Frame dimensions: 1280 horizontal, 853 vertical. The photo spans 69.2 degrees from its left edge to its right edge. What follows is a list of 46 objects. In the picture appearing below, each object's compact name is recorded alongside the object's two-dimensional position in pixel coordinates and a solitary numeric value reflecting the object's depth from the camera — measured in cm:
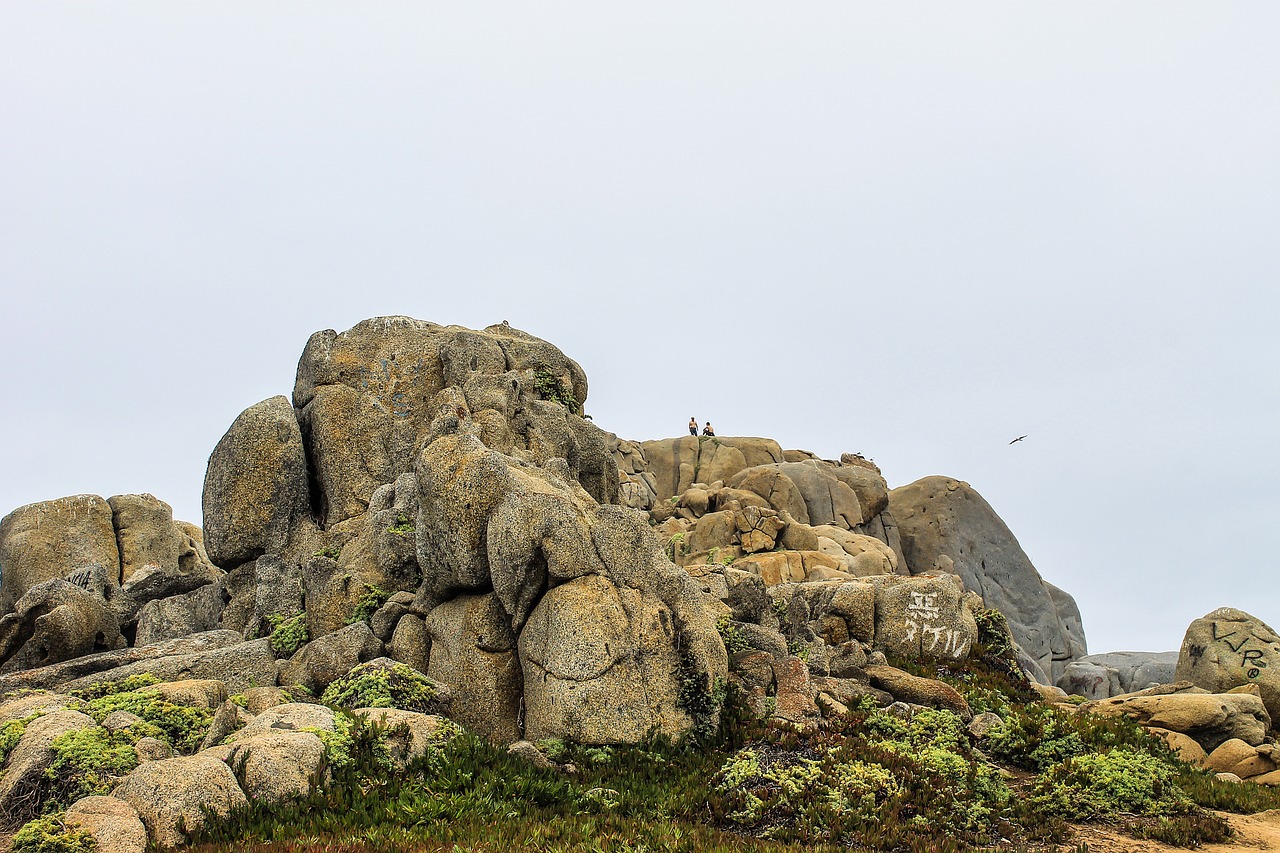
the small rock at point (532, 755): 1536
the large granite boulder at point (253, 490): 2633
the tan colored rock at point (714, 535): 4941
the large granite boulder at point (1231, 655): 2709
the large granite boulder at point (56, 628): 2286
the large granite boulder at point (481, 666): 1775
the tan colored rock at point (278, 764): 1296
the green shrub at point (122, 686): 1844
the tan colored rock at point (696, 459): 6919
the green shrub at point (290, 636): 2148
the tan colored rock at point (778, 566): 4312
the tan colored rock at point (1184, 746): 2086
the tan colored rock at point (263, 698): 1721
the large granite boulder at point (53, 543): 3403
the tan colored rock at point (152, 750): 1412
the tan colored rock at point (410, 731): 1497
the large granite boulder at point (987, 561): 5291
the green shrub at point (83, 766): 1293
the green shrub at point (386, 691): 1684
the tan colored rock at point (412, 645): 1945
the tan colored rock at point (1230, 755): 2053
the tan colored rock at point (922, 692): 2106
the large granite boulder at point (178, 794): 1197
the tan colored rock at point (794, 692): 1914
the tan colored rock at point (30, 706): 1608
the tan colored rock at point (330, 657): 1888
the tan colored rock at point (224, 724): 1491
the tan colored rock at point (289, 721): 1468
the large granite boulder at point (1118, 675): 3841
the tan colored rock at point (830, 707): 1962
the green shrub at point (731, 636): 2125
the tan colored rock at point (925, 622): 2761
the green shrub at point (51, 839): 1101
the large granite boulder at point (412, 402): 2709
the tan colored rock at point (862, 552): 4828
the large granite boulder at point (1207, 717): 2195
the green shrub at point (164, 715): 1573
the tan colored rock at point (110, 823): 1139
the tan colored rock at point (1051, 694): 2781
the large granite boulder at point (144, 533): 3644
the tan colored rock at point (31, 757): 1286
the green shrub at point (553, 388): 3077
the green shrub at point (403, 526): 2206
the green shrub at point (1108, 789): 1570
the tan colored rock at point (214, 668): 1962
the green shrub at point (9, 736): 1438
